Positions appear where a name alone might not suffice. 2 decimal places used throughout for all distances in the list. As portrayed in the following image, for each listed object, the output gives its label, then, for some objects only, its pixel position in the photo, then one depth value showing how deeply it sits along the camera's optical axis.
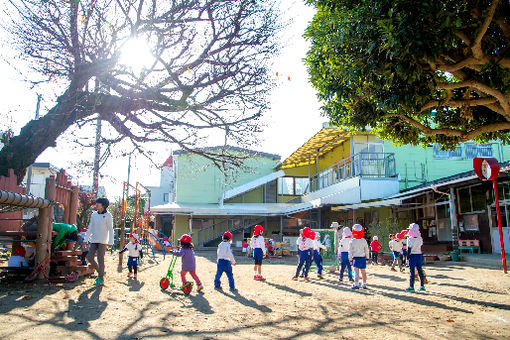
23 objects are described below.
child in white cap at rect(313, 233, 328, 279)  11.79
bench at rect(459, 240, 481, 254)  16.47
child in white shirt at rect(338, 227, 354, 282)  10.83
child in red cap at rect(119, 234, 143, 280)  10.81
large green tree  5.84
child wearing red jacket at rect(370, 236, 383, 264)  14.99
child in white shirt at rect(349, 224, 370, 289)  9.20
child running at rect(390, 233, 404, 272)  13.17
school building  17.03
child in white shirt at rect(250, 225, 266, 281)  11.55
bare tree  10.18
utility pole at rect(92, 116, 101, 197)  12.11
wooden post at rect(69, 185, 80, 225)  10.39
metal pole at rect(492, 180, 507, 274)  9.59
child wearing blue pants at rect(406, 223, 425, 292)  8.79
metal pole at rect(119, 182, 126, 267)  14.12
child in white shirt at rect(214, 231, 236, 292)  9.09
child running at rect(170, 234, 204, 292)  8.53
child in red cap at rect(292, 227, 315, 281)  11.20
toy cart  7.98
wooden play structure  8.43
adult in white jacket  8.63
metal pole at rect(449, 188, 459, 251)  16.48
